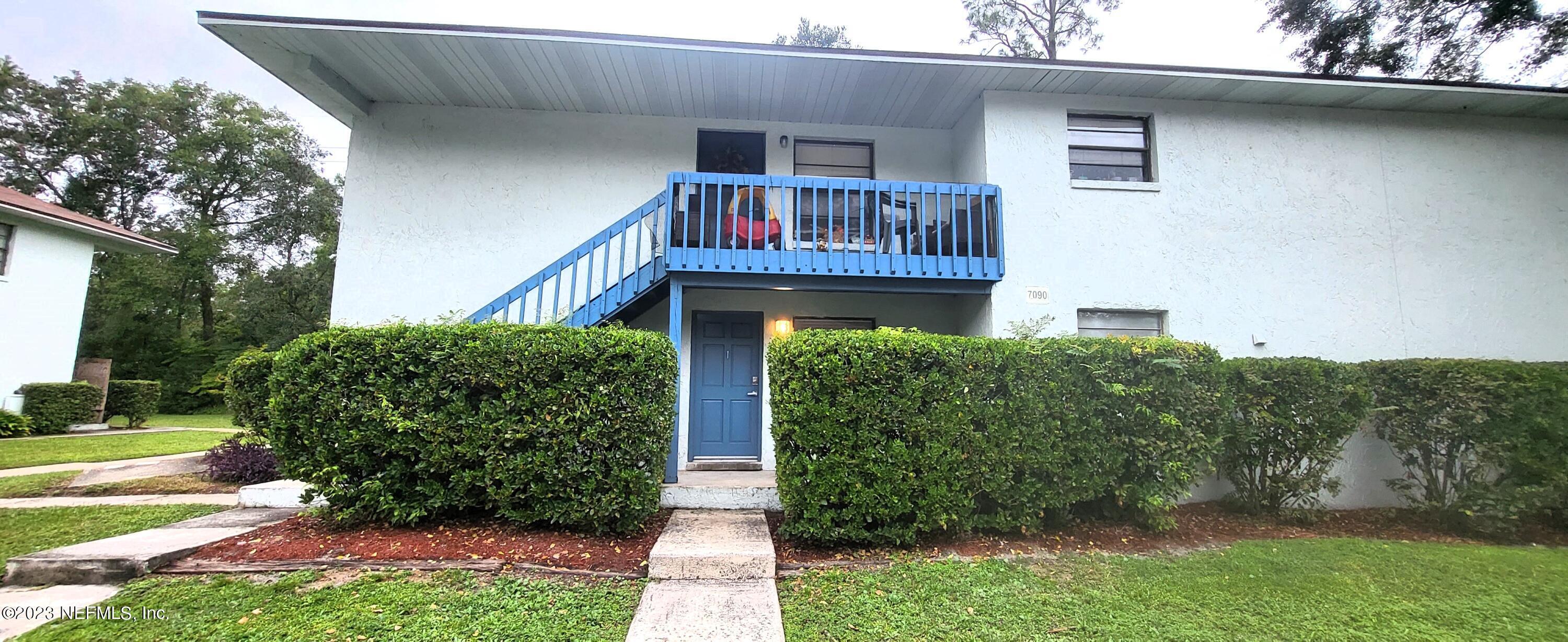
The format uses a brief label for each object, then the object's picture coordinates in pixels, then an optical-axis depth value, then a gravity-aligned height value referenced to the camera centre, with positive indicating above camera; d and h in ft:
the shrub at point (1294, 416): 16.30 -0.92
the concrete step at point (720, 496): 16.79 -3.35
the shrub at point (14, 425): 33.76 -2.63
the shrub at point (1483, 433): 15.84 -1.41
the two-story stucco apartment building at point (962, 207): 20.25 +6.80
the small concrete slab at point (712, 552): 12.03 -3.71
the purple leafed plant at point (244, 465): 21.01 -3.08
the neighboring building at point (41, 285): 35.50 +6.28
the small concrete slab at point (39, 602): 9.49 -4.01
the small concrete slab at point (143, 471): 20.75 -3.52
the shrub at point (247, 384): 17.52 -0.08
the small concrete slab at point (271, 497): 16.98 -3.45
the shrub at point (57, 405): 35.60 -1.55
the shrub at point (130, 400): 42.34 -1.45
